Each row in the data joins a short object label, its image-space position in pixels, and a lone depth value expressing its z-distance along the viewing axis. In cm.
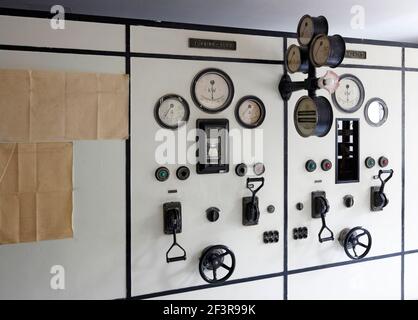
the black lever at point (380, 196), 227
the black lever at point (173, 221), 187
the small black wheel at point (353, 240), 221
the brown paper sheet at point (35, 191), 166
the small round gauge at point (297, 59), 192
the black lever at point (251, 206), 202
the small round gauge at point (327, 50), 180
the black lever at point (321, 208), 213
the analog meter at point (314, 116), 186
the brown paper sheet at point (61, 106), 164
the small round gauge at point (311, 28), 188
